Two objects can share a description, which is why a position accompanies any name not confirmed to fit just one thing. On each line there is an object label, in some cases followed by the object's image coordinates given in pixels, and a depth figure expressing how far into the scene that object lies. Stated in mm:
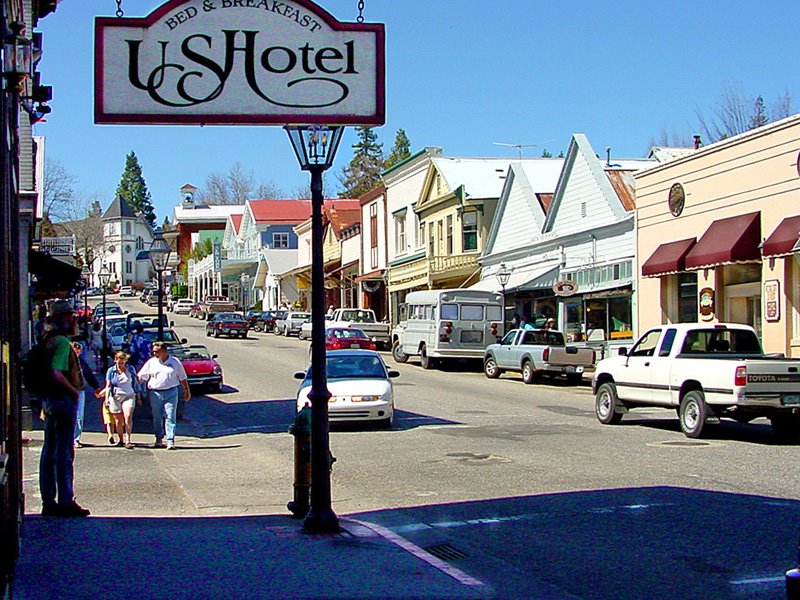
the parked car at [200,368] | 28750
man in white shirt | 17375
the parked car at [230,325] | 57688
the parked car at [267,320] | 65188
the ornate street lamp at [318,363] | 9328
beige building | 25016
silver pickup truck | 30078
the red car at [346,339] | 40688
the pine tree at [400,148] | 112062
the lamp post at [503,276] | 38000
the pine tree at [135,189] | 161625
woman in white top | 17453
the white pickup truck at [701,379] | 16219
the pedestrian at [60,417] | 9648
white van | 36250
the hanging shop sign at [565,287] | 35656
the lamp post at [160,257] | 26031
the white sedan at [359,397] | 19438
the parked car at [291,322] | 59688
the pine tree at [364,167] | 117812
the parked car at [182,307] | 92375
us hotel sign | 8945
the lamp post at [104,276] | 40959
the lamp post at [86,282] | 42197
